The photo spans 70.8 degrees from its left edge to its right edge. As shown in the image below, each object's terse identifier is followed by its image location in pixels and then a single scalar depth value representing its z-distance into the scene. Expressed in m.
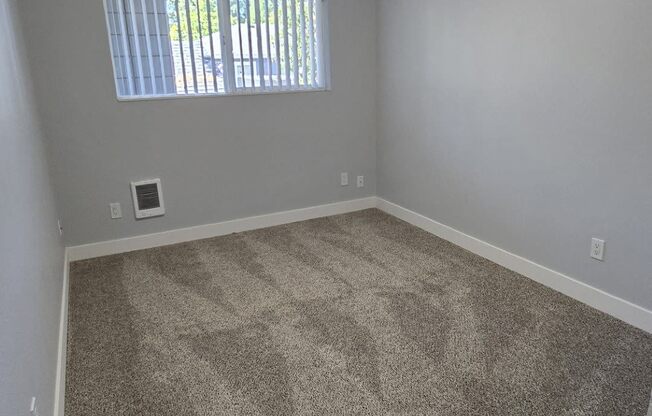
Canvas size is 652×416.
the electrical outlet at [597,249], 2.34
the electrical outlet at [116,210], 3.31
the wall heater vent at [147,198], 3.34
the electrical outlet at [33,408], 1.23
